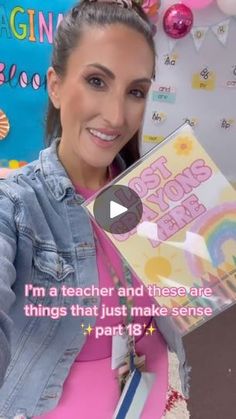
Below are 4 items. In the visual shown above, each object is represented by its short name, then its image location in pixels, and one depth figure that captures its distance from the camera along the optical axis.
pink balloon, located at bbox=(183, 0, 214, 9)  1.41
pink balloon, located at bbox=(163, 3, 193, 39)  1.38
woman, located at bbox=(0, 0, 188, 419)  0.44
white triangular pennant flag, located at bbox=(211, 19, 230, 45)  1.44
